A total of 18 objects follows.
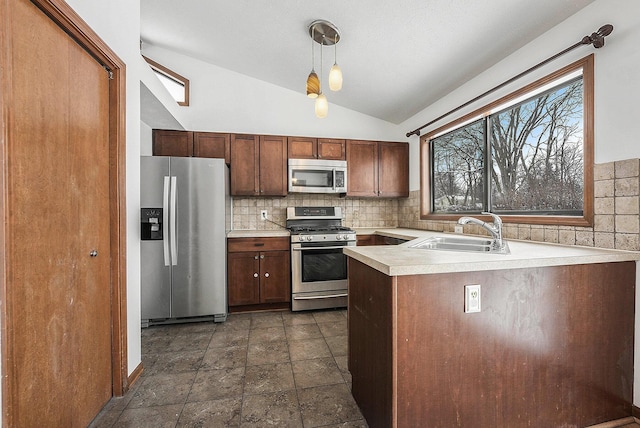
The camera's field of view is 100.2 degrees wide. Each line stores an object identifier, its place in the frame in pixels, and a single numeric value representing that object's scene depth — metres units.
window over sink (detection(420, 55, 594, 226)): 1.84
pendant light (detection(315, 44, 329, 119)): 2.10
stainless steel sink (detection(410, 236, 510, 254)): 1.94
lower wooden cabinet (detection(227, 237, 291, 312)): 3.15
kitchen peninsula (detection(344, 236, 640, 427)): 1.18
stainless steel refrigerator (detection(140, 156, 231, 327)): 2.74
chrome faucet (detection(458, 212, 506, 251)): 1.60
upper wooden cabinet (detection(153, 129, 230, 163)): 3.31
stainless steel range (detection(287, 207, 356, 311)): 3.22
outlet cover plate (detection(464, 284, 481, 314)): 1.24
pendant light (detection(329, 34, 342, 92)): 1.84
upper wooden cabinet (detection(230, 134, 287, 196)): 3.46
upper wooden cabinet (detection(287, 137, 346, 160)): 3.62
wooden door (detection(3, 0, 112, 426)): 1.05
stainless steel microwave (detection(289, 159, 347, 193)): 3.58
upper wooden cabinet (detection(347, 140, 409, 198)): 3.84
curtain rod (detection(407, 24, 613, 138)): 1.57
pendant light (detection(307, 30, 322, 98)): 2.03
